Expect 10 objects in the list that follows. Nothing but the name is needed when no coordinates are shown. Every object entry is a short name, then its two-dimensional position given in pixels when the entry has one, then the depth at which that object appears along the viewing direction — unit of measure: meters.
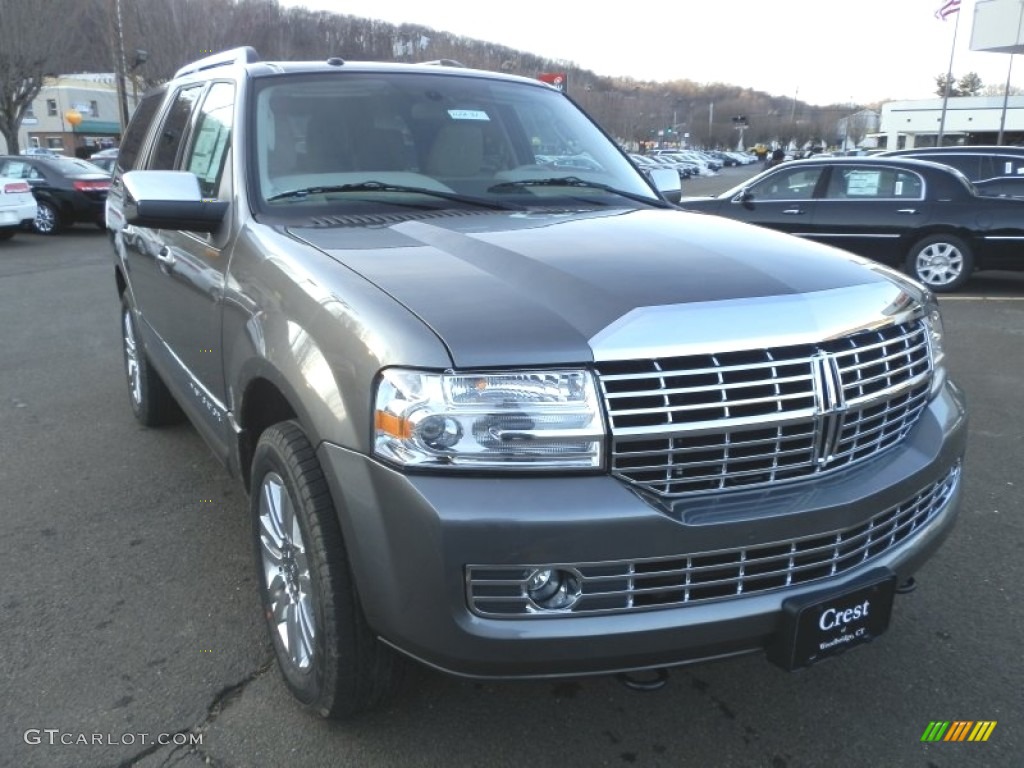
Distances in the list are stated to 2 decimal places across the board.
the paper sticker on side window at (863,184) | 10.35
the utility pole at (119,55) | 28.06
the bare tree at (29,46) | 30.70
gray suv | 1.96
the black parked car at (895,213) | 9.83
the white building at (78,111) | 76.68
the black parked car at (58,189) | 16.45
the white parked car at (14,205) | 14.69
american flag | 31.72
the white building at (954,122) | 68.94
